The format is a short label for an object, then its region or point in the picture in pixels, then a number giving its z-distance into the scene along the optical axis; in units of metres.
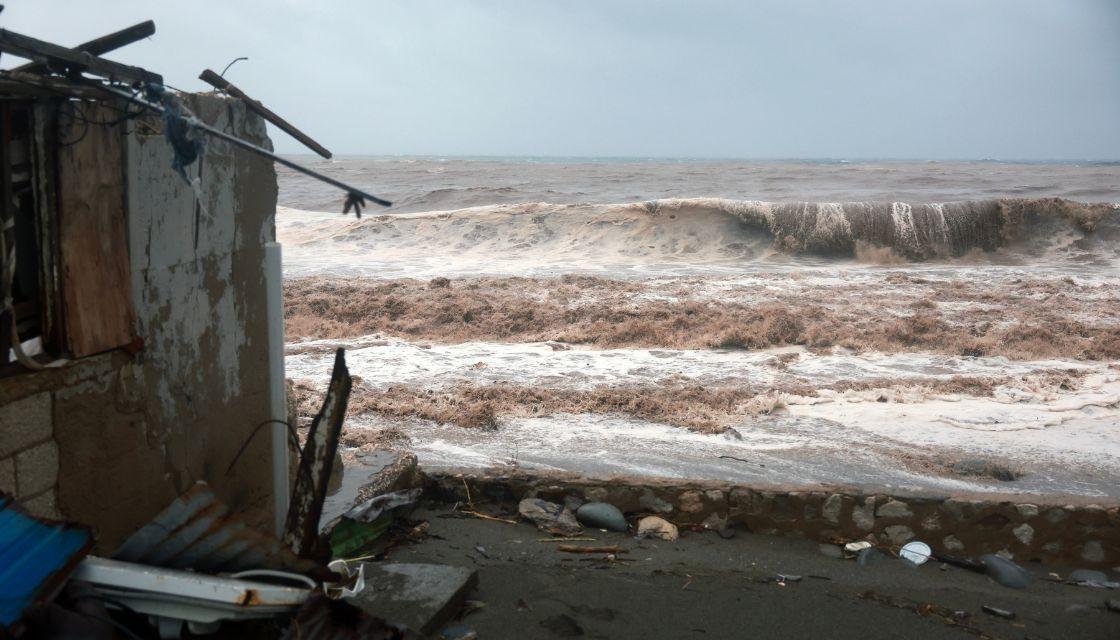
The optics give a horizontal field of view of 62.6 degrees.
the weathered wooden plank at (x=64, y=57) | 2.80
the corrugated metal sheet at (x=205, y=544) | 3.22
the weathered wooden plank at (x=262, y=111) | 4.32
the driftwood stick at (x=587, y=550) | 5.53
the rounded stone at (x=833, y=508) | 5.88
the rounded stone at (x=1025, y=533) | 5.76
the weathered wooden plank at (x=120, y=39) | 3.46
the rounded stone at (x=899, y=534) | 5.80
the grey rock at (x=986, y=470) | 7.16
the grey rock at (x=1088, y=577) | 5.54
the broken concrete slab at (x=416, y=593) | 4.21
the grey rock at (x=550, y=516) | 5.82
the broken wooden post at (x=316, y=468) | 3.79
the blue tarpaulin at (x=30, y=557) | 2.66
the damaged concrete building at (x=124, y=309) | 3.14
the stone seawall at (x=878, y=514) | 5.73
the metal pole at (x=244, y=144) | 2.94
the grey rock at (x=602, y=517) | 5.93
